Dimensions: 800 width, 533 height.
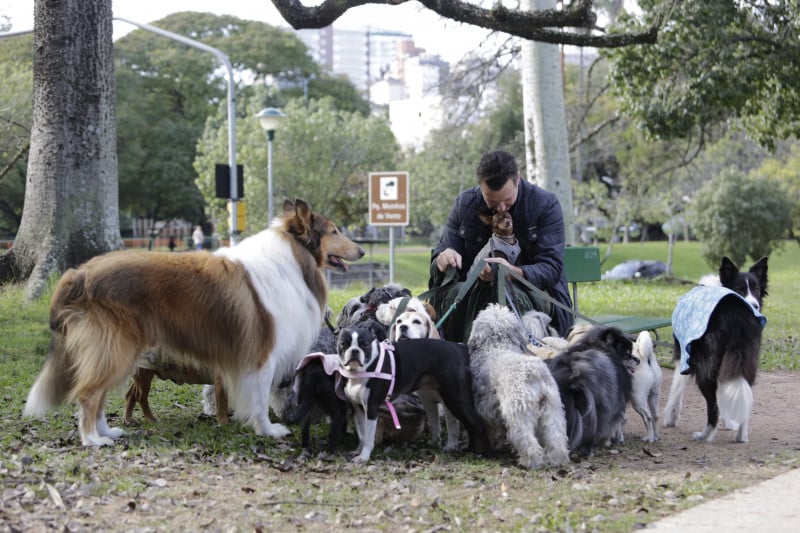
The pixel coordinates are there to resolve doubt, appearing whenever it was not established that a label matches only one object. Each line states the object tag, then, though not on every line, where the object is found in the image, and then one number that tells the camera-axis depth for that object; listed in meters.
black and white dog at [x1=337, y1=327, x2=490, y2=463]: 5.79
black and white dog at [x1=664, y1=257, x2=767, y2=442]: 6.35
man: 7.31
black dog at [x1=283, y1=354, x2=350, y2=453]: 6.05
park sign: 16.97
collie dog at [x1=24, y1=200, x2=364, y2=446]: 5.86
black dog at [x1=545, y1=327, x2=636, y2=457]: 6.04
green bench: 10.52
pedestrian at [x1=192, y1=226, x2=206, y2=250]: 42.47
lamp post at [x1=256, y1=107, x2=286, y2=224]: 24.66
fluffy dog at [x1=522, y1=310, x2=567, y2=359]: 6.73
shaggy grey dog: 5.72
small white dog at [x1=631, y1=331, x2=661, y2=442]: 6.77
